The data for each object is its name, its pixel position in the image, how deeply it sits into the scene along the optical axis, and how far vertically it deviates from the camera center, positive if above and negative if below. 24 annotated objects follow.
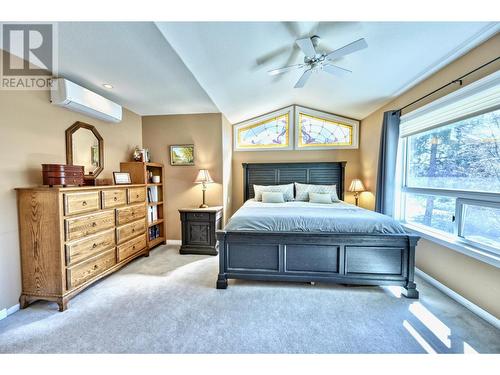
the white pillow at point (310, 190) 4.02 -0.24
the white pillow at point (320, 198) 3.71 -0.37
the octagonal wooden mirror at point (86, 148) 2.41 +0.38
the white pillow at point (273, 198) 3.78 -0.38
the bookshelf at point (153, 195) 3.20 -0.32
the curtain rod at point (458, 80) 1.70 +1.00
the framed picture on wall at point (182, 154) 3.73 +0.45
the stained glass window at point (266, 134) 4.57 +1.04
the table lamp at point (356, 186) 3.87 -0.15
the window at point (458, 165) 1.80 +0.16
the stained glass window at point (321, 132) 4.42 +1.06
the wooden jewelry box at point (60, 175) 1.91 +0.02
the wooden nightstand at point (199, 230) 3.27 -0.88
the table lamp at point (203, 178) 3.43 +0.00
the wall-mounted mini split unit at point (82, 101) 2.13 +0.92
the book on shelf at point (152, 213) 3.41 -0.64
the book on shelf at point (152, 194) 3.45 -0.29
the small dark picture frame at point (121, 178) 2.83 -0.01
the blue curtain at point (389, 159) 2.95 +0.30
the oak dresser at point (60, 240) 1.85 -0.64
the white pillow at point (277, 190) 4.08 -0.25
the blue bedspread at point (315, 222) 2.16 -0.49
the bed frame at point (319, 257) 2.09 -0.87
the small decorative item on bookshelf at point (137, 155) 3.36 +0.38
